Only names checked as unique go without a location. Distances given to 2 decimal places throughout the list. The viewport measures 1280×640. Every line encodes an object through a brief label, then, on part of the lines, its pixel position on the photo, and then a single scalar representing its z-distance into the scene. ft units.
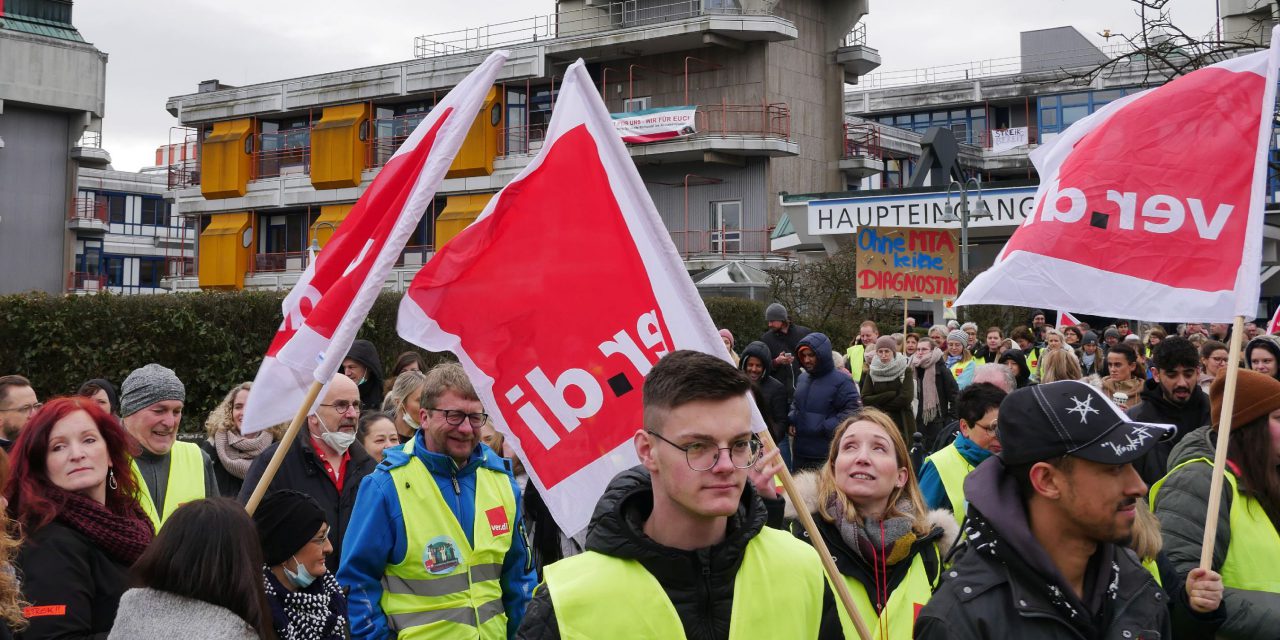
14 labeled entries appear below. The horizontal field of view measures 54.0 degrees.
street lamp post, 78.02
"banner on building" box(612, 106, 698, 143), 132.26
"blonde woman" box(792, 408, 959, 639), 14.87
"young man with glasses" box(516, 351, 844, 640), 10.40
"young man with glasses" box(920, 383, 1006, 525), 19.84
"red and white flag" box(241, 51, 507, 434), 16.55
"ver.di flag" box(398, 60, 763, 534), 15.11
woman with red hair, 13.85
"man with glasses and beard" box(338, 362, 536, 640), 16.99
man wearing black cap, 10.27
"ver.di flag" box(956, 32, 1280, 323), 17.88
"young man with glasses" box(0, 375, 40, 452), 23.34
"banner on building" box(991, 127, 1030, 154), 191.11
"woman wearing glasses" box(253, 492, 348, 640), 14.92
